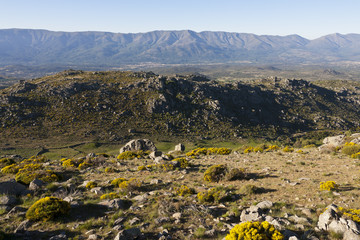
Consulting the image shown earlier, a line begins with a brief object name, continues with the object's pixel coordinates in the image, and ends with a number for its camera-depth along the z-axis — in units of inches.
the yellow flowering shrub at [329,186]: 581.8
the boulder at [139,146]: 1674.5
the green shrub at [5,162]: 1182.8
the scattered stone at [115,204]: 533.4
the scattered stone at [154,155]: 1207.8
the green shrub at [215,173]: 760.3
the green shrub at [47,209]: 471.1
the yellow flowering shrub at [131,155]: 1254.7
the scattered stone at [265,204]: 494.2
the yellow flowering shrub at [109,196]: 606.1
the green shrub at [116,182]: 719.9
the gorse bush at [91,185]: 711.1
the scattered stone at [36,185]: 684.7
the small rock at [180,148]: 1725.6
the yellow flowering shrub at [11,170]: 961.9
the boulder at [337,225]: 357.1
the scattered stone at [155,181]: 736.3
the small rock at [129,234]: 380.5
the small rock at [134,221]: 453.3
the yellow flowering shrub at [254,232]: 343.2
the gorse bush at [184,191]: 621.1
